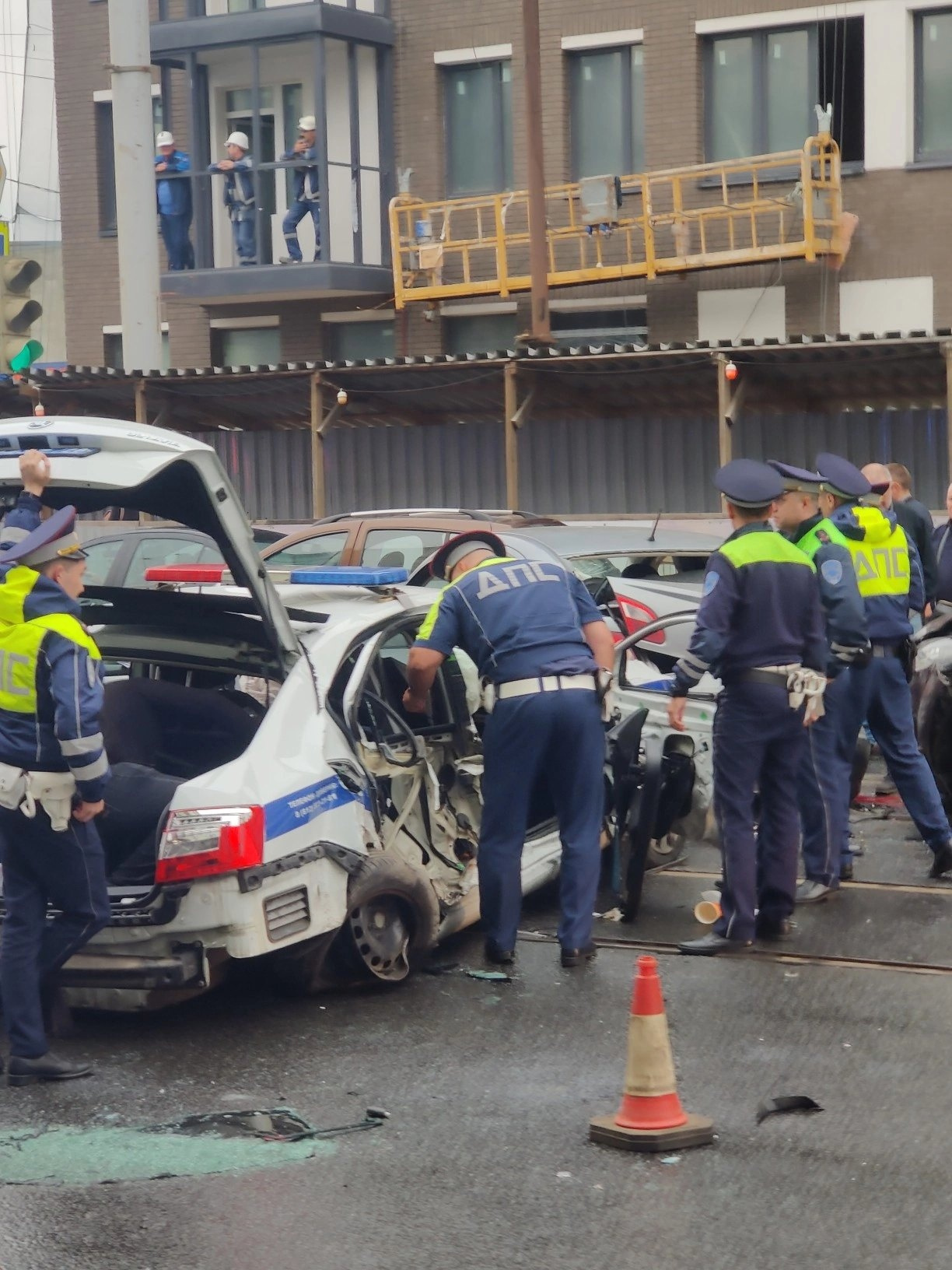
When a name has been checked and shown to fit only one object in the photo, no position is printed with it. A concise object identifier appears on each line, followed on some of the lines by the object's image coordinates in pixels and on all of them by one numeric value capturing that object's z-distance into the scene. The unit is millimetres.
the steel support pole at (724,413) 18438
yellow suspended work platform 21969
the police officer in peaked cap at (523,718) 7348
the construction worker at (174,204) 25641
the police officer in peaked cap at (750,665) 7465
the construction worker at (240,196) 24922
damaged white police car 6367
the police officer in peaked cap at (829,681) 8078
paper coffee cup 7988
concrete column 20453
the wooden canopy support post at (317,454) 20516
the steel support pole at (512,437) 19406
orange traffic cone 5277
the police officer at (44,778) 6074
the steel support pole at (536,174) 21812
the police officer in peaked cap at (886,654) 8578
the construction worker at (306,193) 24531
